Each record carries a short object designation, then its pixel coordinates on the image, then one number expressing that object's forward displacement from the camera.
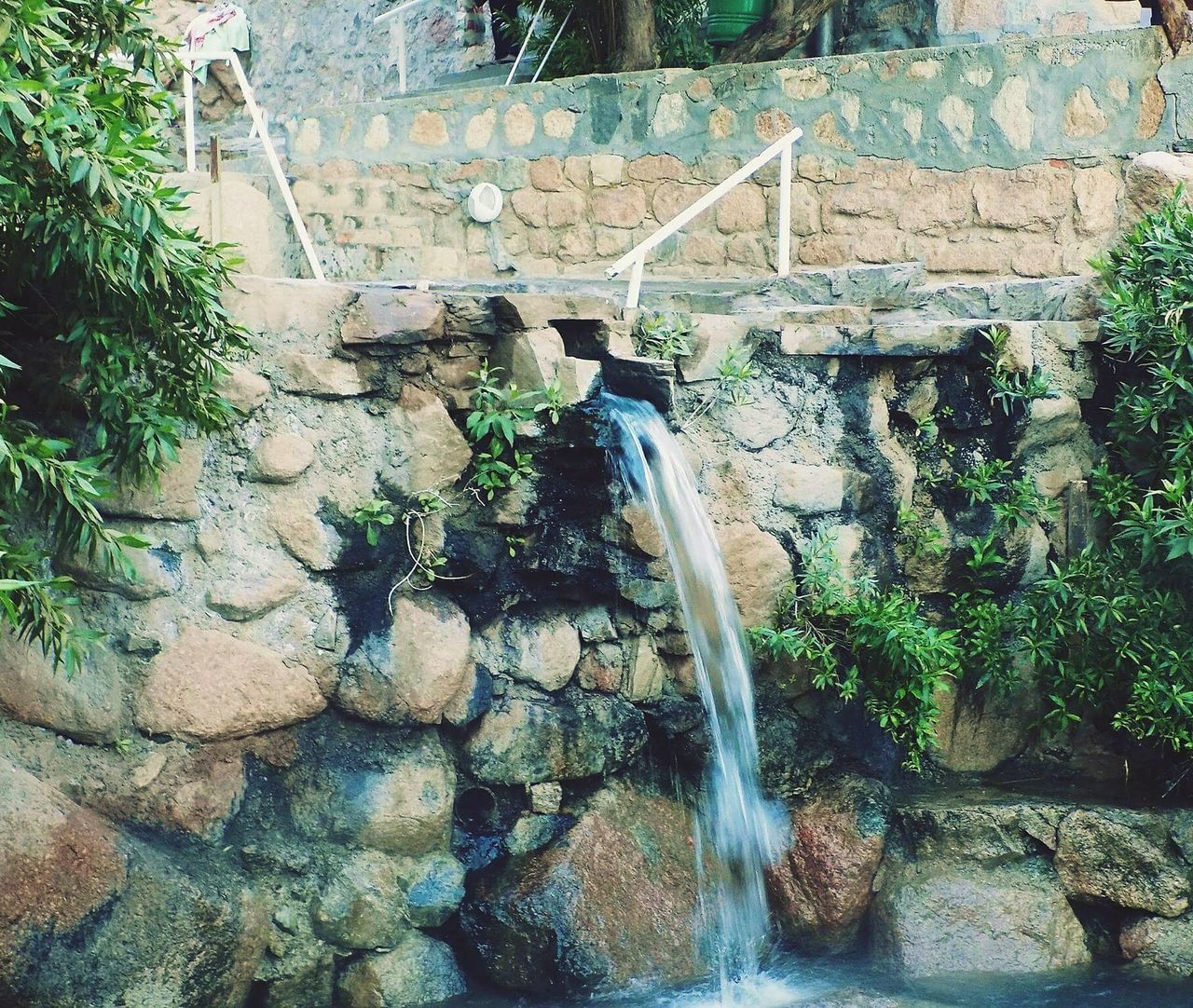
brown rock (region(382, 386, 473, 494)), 4.39
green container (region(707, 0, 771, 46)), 7.68
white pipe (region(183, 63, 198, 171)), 7.20
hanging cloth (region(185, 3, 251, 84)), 8.80
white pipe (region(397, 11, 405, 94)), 8.38
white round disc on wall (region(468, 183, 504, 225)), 7.06
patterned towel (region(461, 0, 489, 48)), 9.83
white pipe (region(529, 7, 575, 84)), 8.06
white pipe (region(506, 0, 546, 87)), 8.03
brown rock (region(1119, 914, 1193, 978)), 4.41
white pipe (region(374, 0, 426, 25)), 8.23
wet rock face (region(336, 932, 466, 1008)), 4.12
